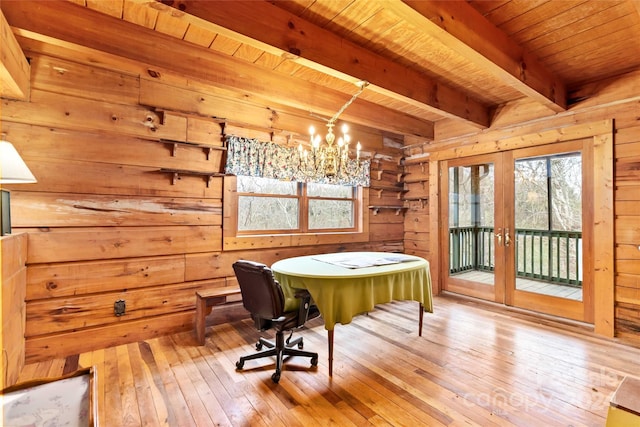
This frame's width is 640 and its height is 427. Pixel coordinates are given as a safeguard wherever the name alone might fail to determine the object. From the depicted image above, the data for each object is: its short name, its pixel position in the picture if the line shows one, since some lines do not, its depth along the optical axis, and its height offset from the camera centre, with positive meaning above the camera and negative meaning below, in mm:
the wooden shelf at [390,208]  4692 +110
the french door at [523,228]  3383 -157
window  3650 +106
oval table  2266 -550
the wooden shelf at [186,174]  3029 +431
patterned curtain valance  3369 +648
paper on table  2717 -445
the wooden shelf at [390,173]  4767 +701
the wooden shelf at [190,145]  3041 +729
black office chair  2162 -710
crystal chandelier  2396 +480
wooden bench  2875 -867
